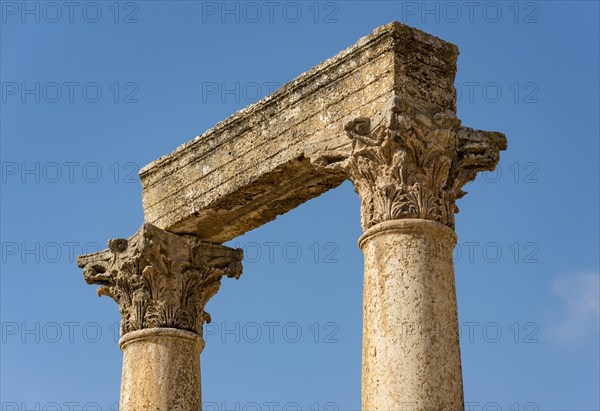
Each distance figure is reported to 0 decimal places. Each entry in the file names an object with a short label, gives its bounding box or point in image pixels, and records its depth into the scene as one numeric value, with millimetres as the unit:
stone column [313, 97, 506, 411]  17844
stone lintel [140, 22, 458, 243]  19828
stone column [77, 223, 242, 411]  23406
